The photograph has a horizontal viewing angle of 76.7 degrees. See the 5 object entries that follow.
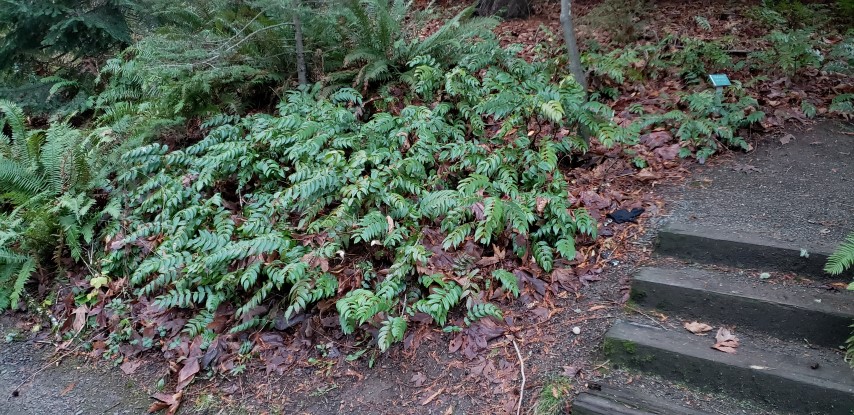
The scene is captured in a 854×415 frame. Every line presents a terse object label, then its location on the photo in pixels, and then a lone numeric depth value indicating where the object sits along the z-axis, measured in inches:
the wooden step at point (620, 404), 116.3
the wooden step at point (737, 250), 138.5
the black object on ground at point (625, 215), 171.0
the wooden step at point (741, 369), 111.6
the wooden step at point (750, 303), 124.1
